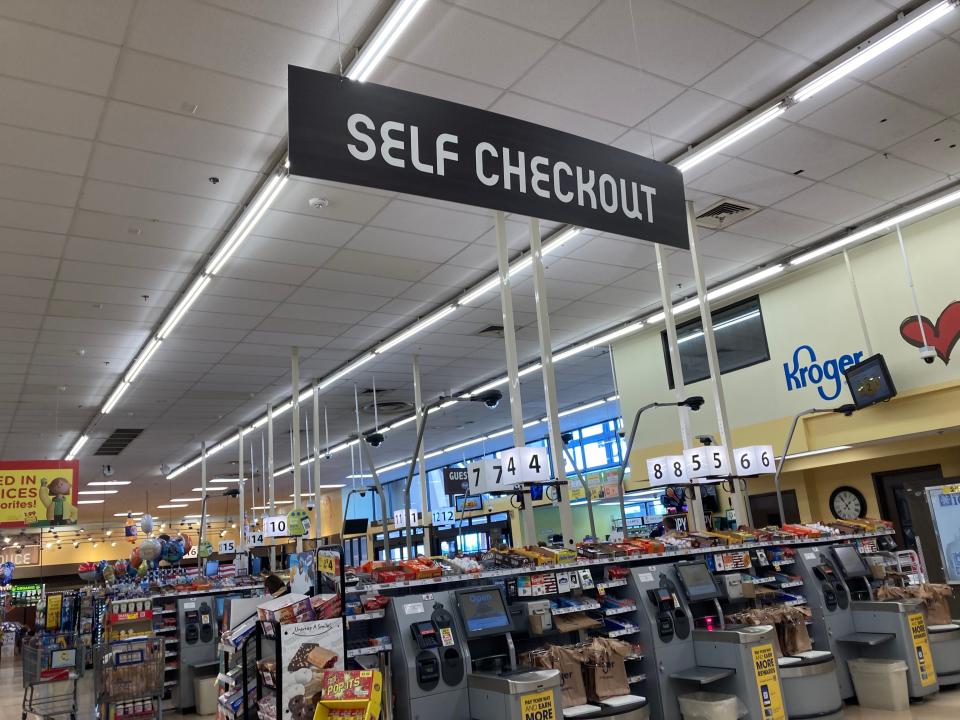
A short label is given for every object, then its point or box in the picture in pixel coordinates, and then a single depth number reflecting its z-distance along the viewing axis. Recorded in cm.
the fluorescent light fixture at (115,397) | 1326
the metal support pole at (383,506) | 734
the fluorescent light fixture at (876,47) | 545
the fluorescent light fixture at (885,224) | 861
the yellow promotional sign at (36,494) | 1029
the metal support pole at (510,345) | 765
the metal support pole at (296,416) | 1214
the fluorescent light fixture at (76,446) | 1725
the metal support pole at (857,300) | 949
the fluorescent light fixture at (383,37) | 489
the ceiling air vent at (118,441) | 1683
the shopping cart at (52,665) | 731
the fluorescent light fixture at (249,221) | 690
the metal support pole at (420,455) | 1310
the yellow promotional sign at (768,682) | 516
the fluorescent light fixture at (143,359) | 1123
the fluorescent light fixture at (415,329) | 1100
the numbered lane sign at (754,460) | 822
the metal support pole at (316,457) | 1255
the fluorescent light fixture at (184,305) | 912
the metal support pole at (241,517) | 1750
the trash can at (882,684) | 590
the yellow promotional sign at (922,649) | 611
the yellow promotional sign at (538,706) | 412
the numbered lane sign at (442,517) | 1888
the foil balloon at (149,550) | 1262
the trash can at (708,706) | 496
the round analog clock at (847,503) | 1068
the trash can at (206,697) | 815
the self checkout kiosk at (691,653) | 516
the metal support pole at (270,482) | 1438
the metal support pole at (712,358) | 860
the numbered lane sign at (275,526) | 1324
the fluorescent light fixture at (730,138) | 654
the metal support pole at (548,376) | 754
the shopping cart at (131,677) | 600
